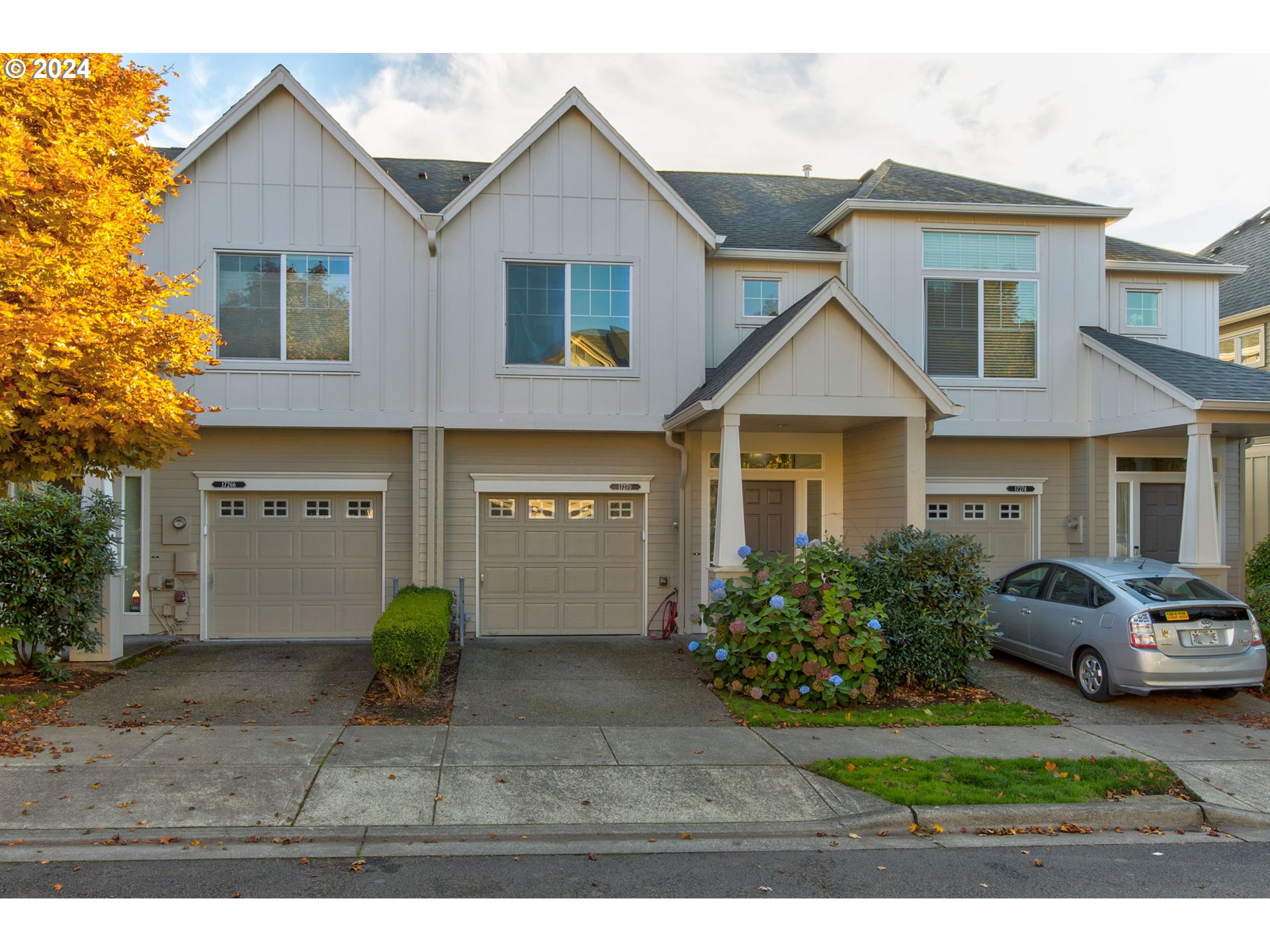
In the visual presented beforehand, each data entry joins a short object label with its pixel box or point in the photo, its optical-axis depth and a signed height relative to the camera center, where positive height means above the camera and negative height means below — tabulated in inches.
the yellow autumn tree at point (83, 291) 306.3 +67.9
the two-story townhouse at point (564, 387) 483.8 +50.7
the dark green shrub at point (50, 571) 378.6 -42.0
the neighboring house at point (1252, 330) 701.9 +123.5
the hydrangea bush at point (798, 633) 366.3 -67.2
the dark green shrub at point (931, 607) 387.9 -58.7
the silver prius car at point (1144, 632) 360.2 -66.2
